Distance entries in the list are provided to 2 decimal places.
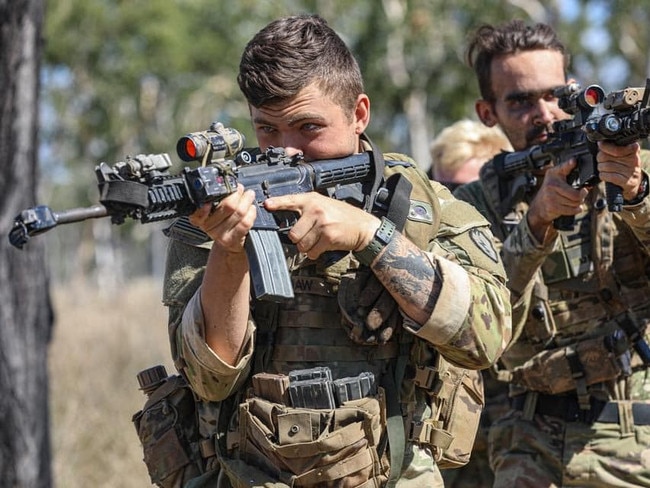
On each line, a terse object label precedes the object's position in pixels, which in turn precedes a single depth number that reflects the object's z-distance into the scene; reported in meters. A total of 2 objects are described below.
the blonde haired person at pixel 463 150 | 10.01
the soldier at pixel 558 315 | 7.48
